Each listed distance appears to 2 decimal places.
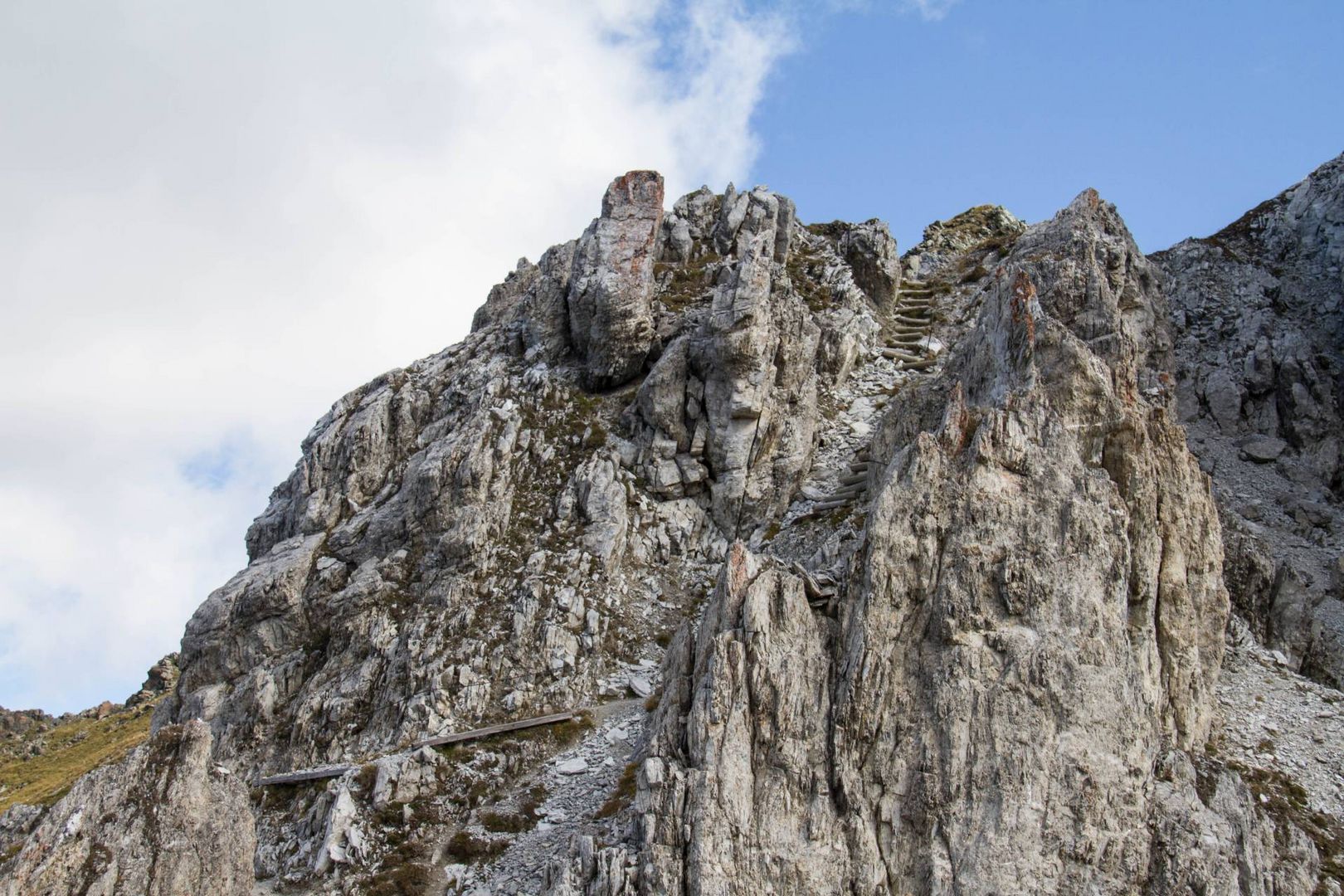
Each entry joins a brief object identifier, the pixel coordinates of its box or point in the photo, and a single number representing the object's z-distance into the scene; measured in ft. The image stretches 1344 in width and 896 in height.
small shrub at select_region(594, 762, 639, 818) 96.99
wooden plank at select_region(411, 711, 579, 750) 113.60
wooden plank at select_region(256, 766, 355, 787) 113.09
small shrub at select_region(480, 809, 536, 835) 100.58
